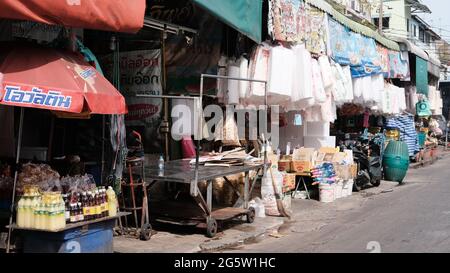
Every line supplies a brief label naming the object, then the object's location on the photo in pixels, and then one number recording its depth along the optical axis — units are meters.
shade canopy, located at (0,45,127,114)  5.39
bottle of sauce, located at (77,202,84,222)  6.00
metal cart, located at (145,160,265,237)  7.41
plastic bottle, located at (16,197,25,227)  5.78
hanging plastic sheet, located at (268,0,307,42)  9.81
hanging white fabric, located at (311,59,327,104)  10.85
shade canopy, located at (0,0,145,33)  5.27
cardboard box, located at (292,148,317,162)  12.05
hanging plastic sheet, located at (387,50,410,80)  17.58
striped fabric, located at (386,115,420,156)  20.52
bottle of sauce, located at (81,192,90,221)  6.08
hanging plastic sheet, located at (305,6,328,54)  11.08
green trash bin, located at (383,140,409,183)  15.51
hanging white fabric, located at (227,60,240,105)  9.45
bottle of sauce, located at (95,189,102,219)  6.23
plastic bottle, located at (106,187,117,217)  6.47
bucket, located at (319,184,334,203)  11.78
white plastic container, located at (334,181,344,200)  12.26
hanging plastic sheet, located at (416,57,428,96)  21.05
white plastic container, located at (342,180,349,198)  12.82
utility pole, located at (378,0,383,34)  21.87
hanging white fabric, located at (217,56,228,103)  9.57
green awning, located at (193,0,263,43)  7.65
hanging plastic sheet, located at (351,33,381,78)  13.86
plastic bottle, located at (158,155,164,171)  8.28
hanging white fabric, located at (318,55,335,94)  11.37
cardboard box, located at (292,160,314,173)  11.91
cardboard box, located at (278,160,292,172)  12.06
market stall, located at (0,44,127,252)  5.50
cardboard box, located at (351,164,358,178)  13.04
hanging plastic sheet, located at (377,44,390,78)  16.26
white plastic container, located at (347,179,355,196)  13.05
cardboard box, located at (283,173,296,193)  11.04
